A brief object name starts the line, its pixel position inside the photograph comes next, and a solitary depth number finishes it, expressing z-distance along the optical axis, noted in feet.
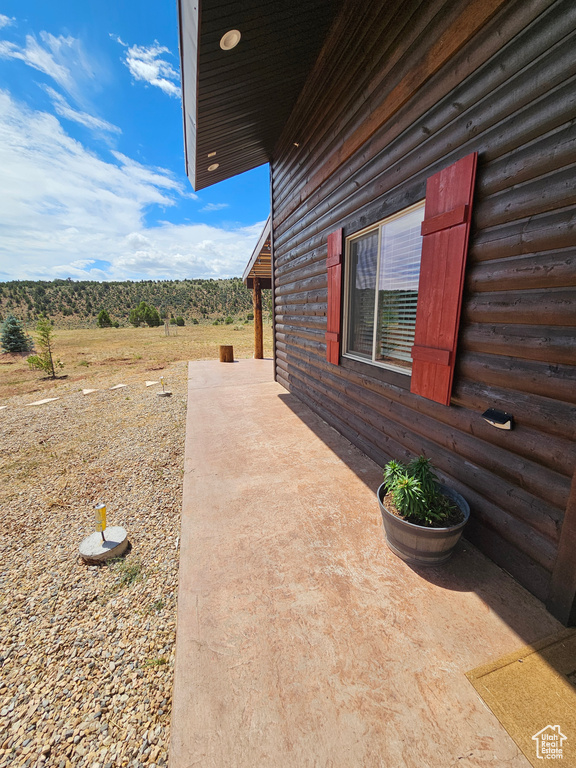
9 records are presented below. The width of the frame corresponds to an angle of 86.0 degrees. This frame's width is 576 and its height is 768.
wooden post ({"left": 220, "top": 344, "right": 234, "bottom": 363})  29.73
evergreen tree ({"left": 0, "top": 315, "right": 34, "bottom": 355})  43.27
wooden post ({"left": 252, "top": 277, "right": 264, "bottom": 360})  30.58
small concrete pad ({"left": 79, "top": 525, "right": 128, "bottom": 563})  7.17
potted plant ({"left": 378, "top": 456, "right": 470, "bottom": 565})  5.61
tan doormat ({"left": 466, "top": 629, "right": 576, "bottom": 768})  3.40
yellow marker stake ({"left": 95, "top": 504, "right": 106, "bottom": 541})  7.24
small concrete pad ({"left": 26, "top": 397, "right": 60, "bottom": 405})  20.74
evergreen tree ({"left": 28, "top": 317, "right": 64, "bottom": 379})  27.37
